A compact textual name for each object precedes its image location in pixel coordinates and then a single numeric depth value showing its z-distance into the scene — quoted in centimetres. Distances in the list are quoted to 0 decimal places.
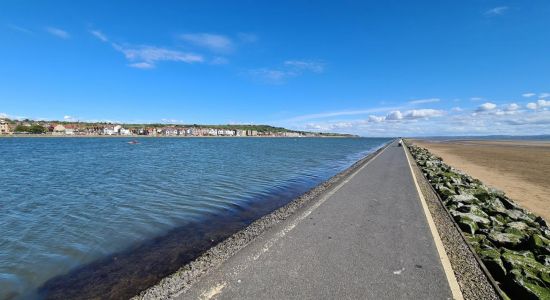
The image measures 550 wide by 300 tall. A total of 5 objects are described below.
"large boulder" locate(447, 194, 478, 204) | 1108
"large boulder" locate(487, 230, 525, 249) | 702
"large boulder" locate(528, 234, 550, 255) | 646
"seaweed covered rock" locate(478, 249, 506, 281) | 545
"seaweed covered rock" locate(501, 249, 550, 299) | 469
